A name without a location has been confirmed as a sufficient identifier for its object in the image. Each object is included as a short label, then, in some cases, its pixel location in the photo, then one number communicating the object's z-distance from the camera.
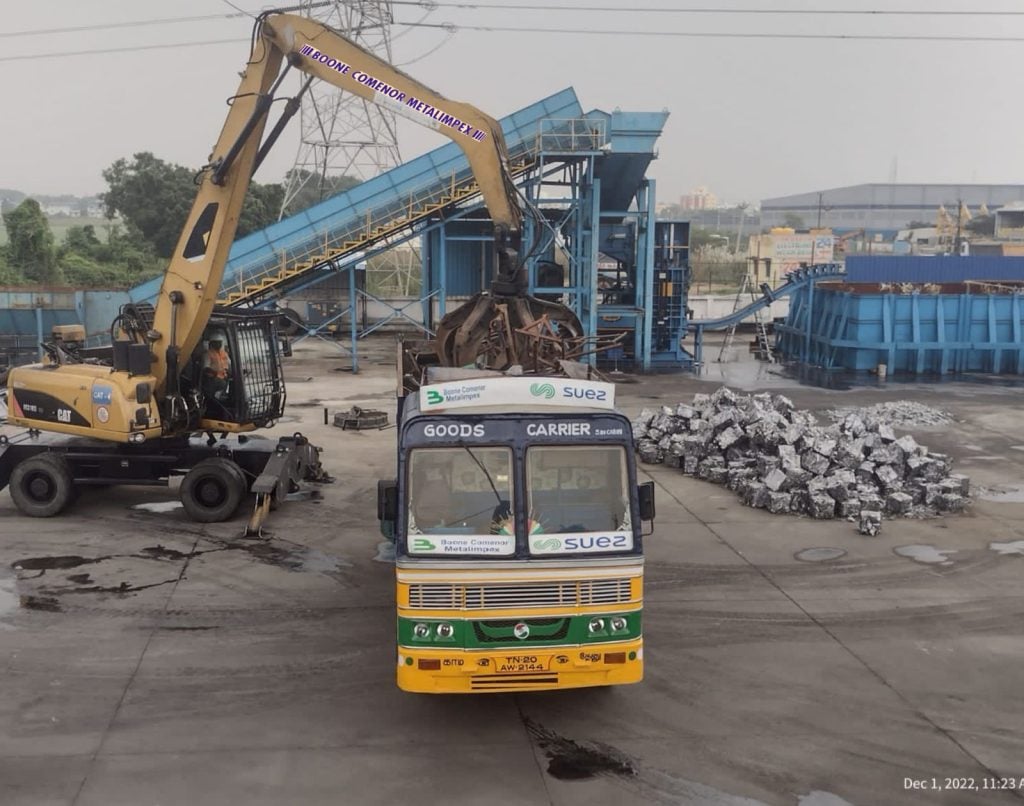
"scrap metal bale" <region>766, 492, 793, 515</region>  14.91
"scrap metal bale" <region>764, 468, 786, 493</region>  15.20
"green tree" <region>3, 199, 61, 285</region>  46.22
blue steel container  31.78
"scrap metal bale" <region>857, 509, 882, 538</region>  13.76
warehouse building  152.50
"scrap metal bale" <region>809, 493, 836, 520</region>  14.55
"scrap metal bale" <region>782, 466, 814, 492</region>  15.23
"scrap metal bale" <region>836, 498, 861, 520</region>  14.44
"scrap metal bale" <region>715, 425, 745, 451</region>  17.14
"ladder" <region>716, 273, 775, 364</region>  36.34
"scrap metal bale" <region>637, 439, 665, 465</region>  18.45
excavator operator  14.34
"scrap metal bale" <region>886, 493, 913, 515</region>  14.74
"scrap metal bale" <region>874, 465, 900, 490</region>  15.27
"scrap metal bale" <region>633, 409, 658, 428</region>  19.63
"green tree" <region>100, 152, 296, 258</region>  58.16
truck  7.23
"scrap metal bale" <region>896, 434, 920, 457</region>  16.16
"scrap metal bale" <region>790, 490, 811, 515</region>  14.81
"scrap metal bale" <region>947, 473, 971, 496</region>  15.34
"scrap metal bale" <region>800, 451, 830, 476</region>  15.55
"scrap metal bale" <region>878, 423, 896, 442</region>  16.81
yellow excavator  13.64
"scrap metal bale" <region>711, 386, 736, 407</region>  19.11
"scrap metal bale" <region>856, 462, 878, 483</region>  15.48
